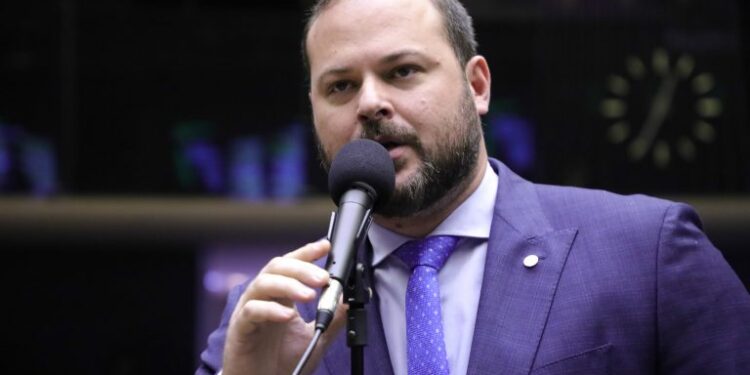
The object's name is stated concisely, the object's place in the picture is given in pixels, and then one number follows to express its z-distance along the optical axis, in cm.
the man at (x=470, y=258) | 419
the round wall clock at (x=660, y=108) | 1269
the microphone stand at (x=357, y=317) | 362
